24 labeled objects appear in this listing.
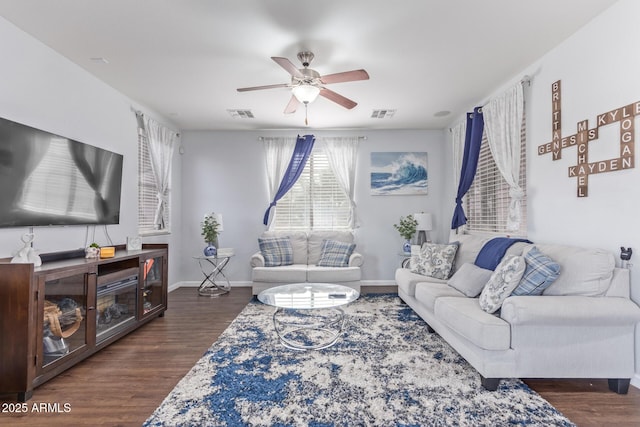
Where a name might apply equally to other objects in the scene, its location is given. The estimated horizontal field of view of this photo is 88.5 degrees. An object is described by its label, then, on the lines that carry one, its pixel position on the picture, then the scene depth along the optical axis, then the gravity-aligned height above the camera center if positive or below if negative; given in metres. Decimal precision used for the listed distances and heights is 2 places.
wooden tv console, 2.15 -0.74
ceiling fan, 2.81 +1.24
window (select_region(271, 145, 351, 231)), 5.76 +0.30
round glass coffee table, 3.03 -1.14
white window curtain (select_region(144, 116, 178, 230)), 4.66 +0.91
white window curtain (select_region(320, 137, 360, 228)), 5.66 +1.00
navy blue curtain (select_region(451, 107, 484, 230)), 4.32 +0.85
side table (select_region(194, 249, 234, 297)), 5.11 -0.95
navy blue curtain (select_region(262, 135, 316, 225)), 5.63 +0.91
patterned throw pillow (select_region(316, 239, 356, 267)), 4.92 -0.53
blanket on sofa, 3.19 -0.32
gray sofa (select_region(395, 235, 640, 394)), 2.17 -0.76
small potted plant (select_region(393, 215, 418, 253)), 5.31 -0.17
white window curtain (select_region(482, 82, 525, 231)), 3.50 +0.87
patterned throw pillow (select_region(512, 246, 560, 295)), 2.38 -0.40
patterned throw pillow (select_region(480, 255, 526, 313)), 2.43 -0.48
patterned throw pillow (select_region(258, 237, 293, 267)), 4.99 -0.50
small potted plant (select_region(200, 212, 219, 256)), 5.06 -0.23
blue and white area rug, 1.93 -1.16
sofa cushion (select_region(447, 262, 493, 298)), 3.00 -0.56
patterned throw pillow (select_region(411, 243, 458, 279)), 3.86 -0.50
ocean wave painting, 5.70 +0.81
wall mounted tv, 2.51 +0.34
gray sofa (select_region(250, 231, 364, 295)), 4.66 -0.78
